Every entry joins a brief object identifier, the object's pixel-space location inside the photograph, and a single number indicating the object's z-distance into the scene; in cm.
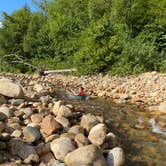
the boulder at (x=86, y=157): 318
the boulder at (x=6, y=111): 439
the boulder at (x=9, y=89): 516
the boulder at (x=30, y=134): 372
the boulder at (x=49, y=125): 393
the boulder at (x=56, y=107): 478
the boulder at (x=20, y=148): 341
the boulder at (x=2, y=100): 492
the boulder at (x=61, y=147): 344
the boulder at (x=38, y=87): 713
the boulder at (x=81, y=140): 363
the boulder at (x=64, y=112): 453
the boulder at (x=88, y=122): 419
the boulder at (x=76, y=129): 396
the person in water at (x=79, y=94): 704
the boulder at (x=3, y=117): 410
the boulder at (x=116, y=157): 342
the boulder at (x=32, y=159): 330
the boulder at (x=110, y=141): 385
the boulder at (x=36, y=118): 430
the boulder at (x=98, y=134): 380
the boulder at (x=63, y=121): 422
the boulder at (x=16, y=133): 373
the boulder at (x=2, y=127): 360
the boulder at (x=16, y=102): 498
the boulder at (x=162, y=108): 611
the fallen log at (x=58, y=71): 1119
